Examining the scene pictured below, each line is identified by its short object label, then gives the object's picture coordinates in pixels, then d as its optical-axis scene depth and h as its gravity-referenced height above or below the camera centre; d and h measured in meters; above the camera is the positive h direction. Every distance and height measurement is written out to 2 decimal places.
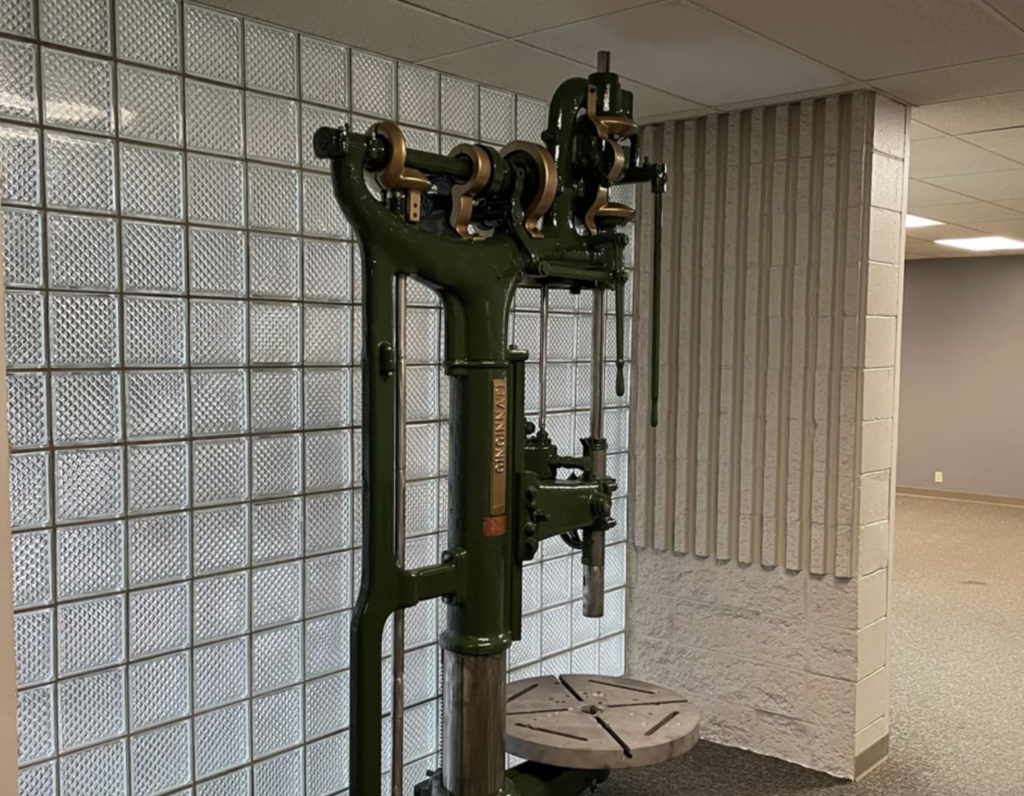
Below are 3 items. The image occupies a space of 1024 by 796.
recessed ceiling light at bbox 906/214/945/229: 6.13 +0.93
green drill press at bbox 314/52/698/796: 1.96 -0.17
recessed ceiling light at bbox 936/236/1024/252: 7.36 +0.97
